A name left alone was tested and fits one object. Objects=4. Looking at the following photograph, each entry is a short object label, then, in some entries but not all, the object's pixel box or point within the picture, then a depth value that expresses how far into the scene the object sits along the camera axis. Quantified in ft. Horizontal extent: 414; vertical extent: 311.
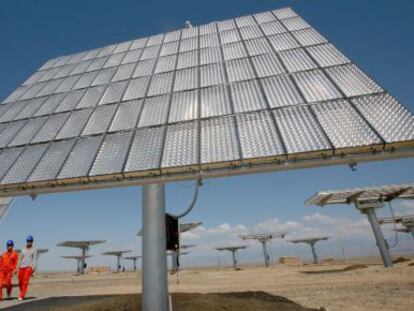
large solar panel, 17.40
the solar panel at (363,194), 75.92
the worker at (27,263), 40.60
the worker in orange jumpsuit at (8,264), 42.80
